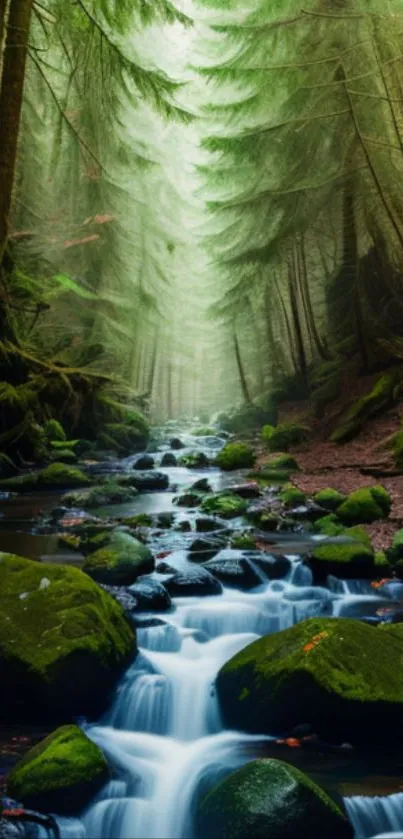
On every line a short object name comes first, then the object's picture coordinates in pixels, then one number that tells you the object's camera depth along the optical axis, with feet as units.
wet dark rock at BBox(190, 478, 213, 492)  39.71
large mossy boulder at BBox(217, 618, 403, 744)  13.10
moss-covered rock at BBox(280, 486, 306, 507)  32.63
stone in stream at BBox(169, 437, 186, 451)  70.74
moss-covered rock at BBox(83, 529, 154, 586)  20.52
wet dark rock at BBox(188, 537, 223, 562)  24.29
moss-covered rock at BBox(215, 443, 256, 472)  50.01
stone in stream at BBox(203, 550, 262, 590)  21.70
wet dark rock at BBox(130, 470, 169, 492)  40.96
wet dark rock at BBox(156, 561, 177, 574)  22.18
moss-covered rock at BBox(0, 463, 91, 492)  36.60
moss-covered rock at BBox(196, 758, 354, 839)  10.08
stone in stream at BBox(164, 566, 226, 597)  20.54
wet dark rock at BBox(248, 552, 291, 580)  22.44
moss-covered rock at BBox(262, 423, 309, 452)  52.65
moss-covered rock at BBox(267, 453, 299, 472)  43.60
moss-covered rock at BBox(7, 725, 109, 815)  11.13
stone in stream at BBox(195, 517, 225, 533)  29.09
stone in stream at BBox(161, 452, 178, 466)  55.16
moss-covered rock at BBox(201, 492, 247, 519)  31.99
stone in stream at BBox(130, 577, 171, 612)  19.36
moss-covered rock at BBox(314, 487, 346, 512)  31.17
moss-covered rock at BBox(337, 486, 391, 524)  27.68
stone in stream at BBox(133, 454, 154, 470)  50.75
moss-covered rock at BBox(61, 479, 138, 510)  33.71
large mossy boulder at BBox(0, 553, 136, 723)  13.65
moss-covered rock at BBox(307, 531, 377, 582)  21.97
